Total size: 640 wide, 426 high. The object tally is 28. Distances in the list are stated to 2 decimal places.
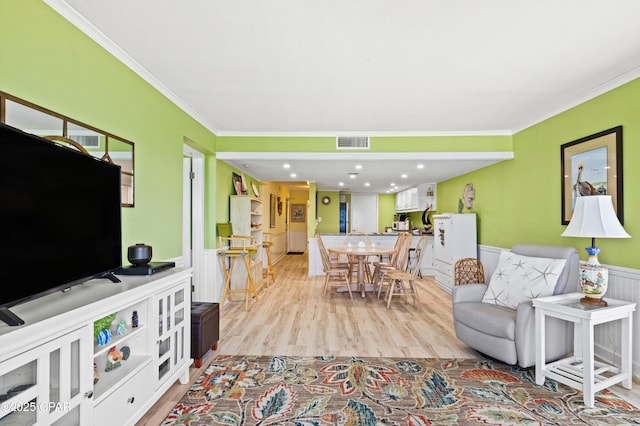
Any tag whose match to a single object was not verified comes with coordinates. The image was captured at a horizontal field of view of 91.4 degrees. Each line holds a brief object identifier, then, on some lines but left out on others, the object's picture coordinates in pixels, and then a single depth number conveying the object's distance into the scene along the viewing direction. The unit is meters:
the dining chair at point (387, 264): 5.08
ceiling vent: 4.32
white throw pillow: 2.59
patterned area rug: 1.95
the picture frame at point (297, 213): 11.76
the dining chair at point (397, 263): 4.85
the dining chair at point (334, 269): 5.04
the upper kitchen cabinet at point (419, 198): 7.29
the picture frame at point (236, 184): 5.04
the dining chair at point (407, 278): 4.37
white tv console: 1.10
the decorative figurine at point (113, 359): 1.67
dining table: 4.77
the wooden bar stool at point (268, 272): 5.74
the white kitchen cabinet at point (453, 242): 5.04
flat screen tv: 1.14
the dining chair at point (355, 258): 5.50
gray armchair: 2.39
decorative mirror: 1.52
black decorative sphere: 2.07
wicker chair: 4.50
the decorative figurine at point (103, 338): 1.54
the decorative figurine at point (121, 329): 1.69
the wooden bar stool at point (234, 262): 4.34
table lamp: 2.28
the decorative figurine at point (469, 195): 5.41
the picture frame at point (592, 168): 2.67
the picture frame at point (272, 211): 8.24
